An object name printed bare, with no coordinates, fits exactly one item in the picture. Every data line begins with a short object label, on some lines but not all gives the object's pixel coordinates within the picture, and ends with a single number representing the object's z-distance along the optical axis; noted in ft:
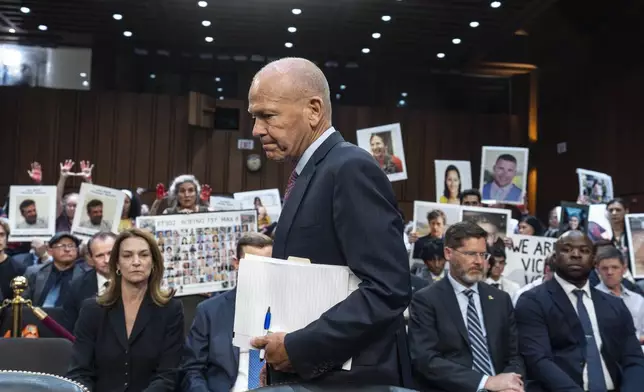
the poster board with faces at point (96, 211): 17.44
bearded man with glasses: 10.42
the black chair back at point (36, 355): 10.03
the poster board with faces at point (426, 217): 17.51
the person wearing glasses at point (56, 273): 15.08
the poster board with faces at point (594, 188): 22.18
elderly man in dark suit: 4.18
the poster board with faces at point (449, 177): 25.38
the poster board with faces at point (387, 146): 23.66
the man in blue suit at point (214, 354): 10.46
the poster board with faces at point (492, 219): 16.79
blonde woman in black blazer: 10.05
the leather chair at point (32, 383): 3.57
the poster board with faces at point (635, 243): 16.84
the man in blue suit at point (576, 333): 11.32
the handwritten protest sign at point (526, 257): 16.76
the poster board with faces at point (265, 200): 25.03
